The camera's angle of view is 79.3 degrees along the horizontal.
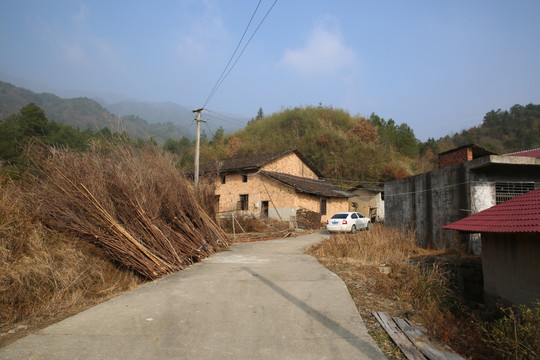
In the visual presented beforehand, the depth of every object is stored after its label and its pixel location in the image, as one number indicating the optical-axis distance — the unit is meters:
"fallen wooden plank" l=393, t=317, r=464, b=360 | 4.15
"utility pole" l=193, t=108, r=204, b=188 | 18.62
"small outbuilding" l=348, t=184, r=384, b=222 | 30.86
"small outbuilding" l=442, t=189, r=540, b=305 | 6.91
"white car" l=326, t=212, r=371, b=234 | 18.67
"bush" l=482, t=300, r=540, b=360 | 4.16
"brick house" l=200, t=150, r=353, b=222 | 24.42
